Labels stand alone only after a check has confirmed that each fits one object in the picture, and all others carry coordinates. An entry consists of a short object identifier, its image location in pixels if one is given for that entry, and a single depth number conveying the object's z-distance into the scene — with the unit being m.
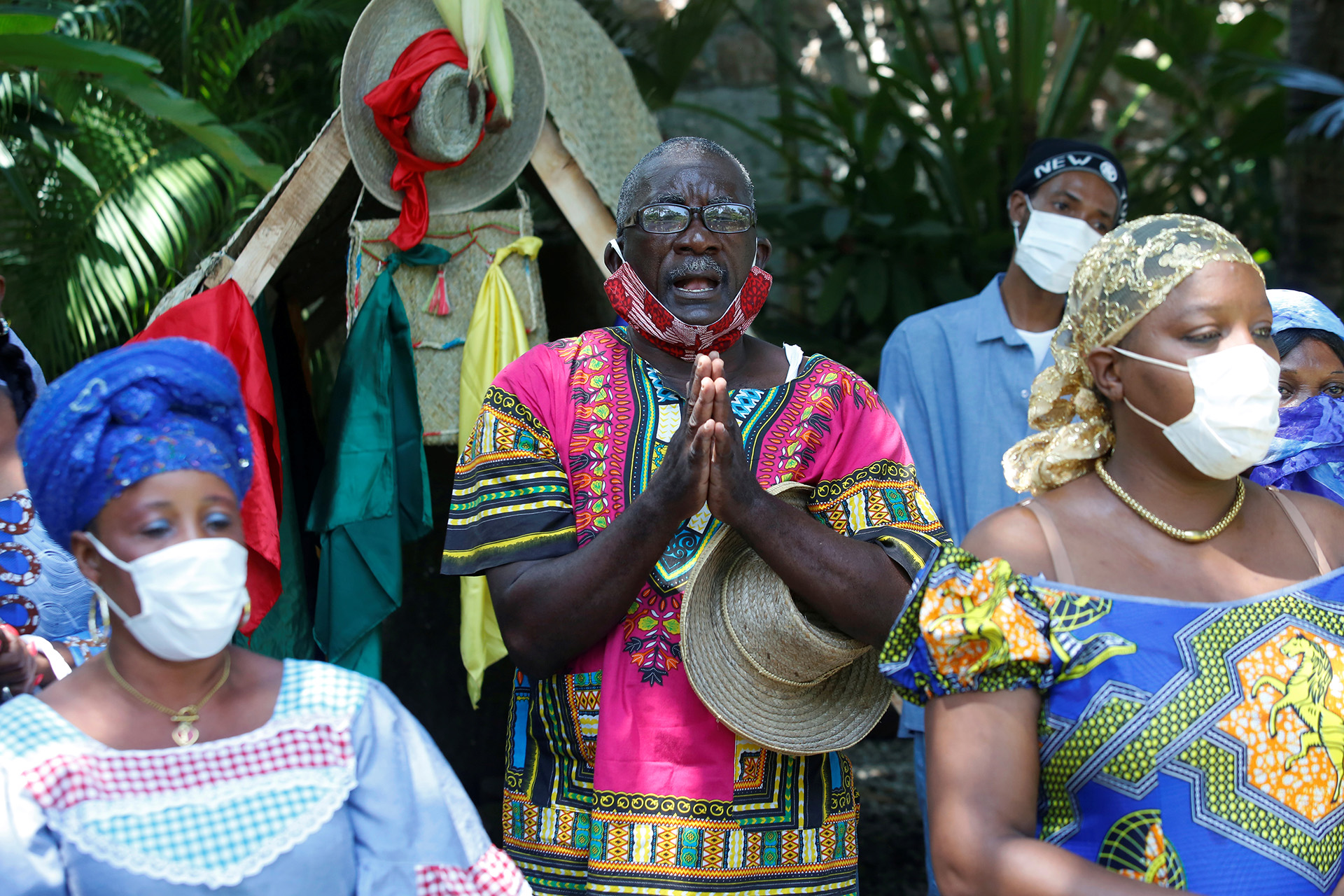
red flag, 3.42
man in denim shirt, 3.84
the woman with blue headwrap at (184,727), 1.75
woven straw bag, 3.88
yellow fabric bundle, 3.76
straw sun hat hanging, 3.63
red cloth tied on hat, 3.58
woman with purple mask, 3.01
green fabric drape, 3.60
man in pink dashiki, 2.40
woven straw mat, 3.88
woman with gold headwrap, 1.94
